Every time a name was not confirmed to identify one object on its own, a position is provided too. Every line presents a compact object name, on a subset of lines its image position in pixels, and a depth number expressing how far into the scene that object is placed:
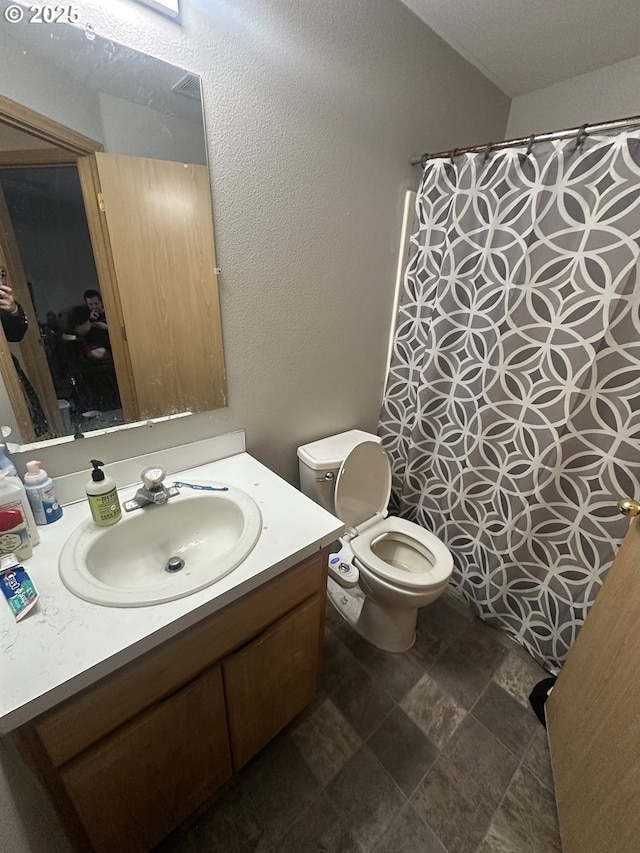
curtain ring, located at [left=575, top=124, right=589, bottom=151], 1.06
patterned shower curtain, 1.11
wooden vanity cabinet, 0.65
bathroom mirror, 0.77
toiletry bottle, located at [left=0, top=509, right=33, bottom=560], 0.74
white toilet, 1.30
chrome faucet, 0.97
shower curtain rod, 0.99
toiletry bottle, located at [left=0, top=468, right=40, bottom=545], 0.74
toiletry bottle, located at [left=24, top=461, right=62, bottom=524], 0.87
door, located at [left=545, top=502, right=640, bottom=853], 0.76
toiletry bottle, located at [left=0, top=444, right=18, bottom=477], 0.78
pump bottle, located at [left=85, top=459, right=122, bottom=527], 0.87
